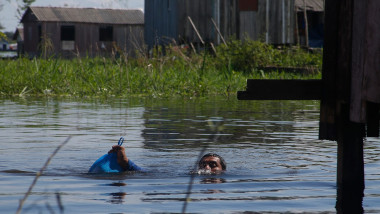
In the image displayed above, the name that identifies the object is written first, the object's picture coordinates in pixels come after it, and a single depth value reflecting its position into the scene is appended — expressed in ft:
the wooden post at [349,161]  33.42
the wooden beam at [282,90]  34.28
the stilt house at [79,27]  258.31
